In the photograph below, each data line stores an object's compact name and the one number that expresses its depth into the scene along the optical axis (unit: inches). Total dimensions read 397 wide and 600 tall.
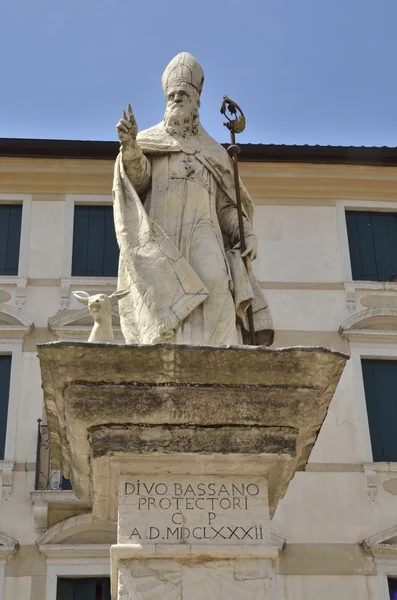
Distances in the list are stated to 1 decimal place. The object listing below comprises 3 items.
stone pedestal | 244.2
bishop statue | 292.4
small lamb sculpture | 289.7
